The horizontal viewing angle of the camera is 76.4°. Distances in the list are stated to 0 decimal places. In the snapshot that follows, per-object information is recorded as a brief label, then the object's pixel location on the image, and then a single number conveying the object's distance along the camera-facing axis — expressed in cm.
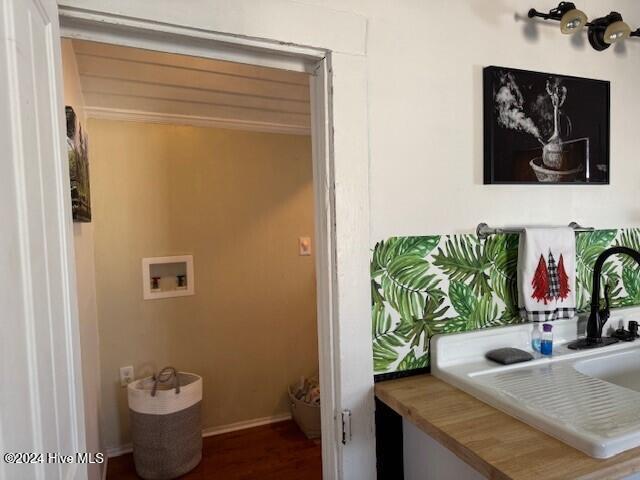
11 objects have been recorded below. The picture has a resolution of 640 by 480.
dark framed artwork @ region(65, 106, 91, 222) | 138
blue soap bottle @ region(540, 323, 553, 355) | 126
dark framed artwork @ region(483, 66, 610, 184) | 126
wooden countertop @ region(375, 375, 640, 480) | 72
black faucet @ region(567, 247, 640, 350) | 131
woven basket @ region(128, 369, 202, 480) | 212
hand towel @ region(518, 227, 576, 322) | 127
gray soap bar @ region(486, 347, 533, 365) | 118
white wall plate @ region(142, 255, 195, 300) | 240
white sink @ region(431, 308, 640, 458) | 80
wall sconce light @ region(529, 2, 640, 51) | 123
